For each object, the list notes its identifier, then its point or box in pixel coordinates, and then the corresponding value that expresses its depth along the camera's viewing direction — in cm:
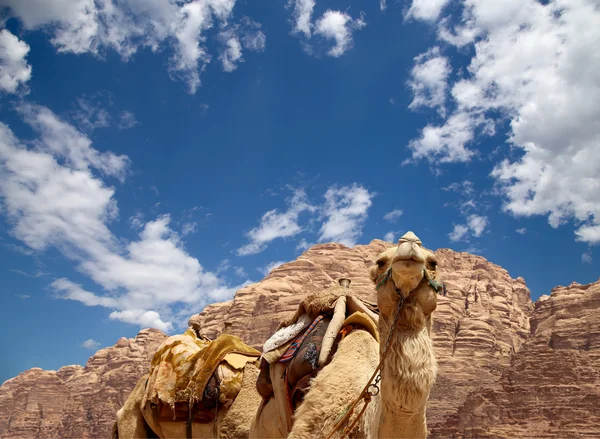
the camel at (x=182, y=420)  546
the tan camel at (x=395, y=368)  299
